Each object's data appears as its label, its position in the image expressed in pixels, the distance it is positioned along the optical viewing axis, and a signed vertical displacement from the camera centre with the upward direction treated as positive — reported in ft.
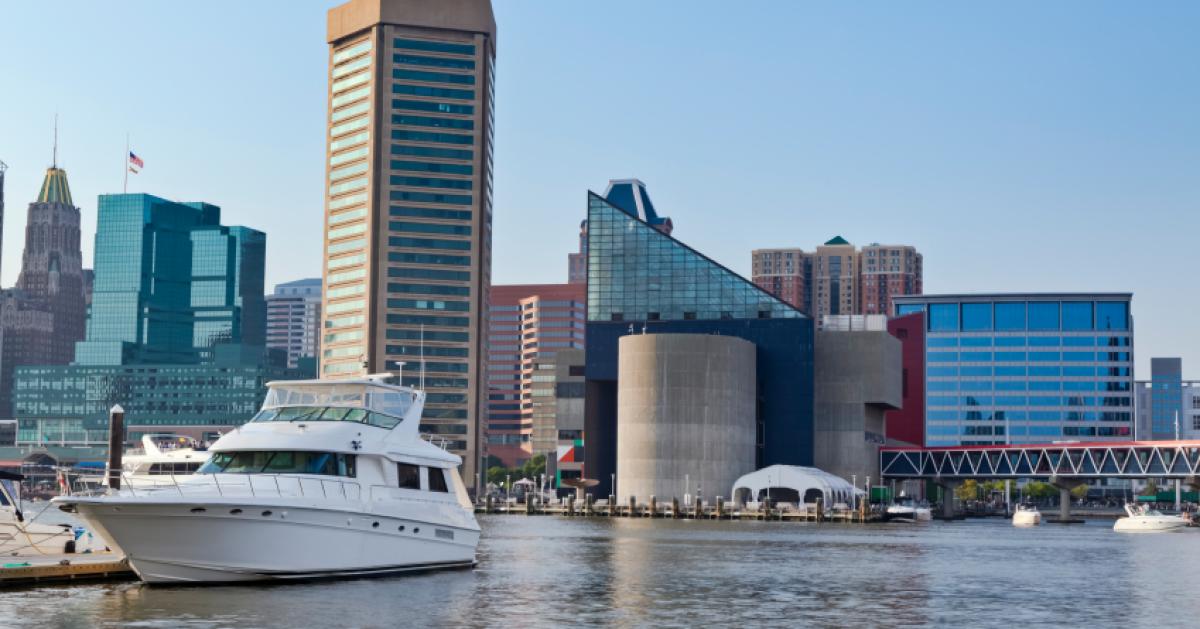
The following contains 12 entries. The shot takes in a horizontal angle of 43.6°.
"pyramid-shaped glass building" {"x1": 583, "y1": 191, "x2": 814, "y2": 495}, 563.48 +42.03
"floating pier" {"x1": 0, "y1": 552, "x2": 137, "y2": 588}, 144.46 -14.83
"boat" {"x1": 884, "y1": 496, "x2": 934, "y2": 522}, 522.88 -28.35
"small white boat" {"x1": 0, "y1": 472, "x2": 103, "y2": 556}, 157.58 -12.66
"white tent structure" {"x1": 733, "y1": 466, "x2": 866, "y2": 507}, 501.15 -18.62
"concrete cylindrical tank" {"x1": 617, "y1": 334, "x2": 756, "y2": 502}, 515.09 +4.22
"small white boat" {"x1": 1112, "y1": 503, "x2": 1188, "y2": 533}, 462.60 -26.77
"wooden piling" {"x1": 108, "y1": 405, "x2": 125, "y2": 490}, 197.57 -2.96
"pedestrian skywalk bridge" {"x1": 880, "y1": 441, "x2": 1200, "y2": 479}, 524.61 -10.43
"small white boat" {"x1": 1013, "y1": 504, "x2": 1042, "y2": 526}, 521.24 -28.99
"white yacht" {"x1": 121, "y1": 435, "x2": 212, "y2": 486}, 188.65 -5.04
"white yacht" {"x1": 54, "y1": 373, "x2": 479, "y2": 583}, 136.56 -7.61
